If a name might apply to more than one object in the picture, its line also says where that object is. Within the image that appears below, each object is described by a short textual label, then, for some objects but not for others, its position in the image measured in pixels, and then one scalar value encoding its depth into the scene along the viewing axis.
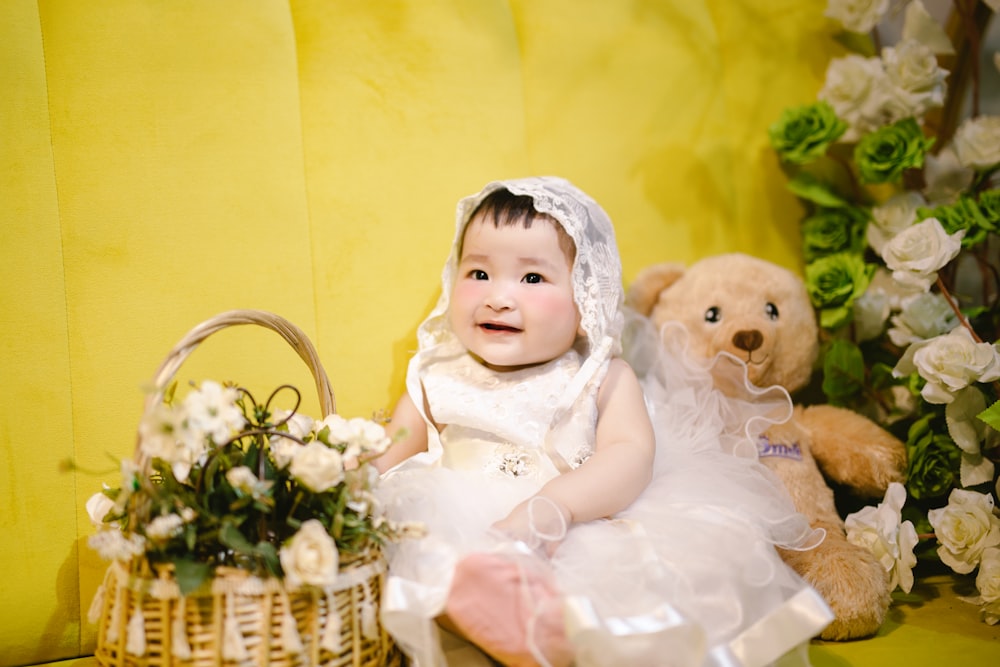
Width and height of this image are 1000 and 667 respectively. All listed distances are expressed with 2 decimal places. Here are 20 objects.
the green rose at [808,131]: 1.57
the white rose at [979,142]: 1.51
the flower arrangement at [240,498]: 0.83
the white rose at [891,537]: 1.23
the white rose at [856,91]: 1.58
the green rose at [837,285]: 1.54
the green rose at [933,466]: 1.35
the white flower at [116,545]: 0.83
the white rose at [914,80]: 1.54
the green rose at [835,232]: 1.63
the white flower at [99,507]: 0.99
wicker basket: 0.85
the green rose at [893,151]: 1.53
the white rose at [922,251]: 1.34
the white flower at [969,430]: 1.31
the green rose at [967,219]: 1.48
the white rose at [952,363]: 1.26
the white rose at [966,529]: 1.24
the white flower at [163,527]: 0.82
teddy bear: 1.36
